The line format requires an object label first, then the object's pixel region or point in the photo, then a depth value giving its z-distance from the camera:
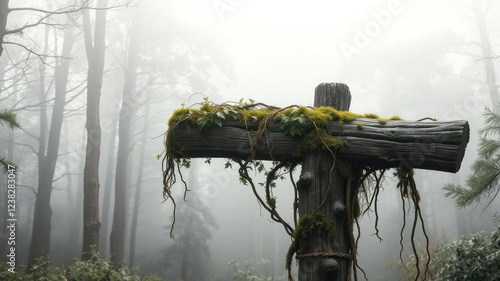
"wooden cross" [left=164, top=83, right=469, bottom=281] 2.43
